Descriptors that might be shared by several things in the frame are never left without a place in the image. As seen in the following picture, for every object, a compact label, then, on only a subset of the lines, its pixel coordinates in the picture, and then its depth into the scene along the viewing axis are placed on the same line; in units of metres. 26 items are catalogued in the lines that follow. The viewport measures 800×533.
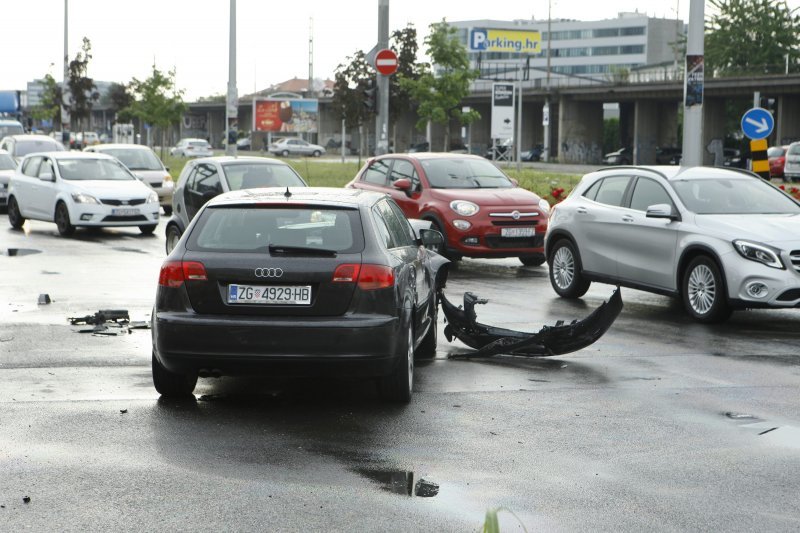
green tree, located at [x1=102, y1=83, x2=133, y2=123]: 75.01
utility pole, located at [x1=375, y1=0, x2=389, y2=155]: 26.53
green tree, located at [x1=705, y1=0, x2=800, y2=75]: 77.31
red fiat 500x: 16.58
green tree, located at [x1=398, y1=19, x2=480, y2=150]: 48.16
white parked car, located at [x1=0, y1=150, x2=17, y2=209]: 29.20
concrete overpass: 71.31
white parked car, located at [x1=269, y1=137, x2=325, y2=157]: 90.75
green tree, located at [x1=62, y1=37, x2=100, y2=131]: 63.28
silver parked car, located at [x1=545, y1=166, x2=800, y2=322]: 11.25
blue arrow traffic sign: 18.91
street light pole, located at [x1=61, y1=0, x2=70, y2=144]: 49.81
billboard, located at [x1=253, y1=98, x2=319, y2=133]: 99.94
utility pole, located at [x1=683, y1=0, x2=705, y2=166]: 17.25
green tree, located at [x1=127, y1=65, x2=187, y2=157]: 61.38
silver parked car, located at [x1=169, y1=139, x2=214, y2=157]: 82.44
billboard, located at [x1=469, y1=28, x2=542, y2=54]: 126.31
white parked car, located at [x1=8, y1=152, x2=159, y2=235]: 22.03
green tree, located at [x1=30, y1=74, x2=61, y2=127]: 74.44
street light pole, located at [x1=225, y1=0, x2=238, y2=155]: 32.47
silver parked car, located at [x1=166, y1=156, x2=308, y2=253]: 17.14
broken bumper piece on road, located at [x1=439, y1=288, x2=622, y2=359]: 9.37
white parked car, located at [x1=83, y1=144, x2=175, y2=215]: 27.64
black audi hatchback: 7.11
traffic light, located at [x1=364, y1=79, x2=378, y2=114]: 27.09
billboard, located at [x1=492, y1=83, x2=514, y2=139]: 40.34
